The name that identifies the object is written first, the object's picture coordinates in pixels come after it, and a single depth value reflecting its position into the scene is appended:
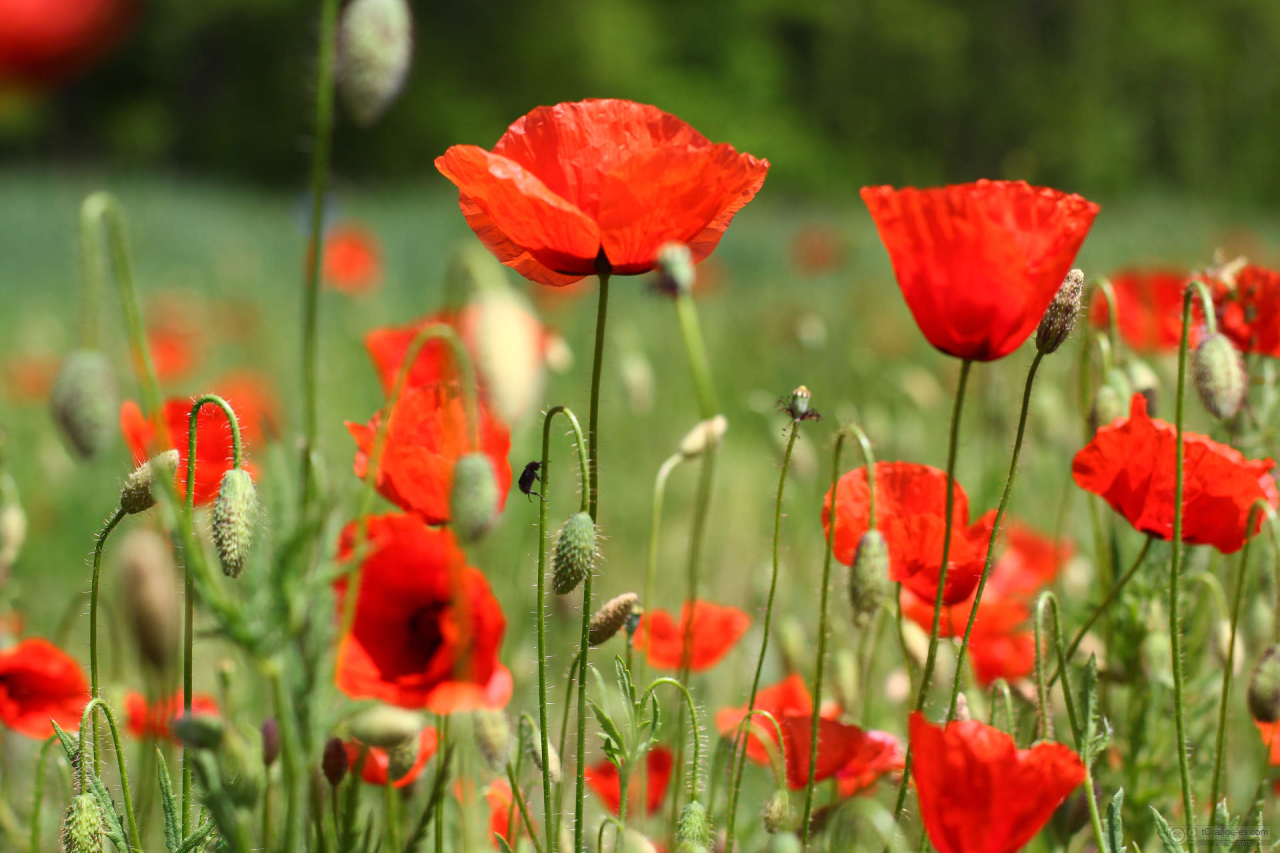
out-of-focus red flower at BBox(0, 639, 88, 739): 1.14
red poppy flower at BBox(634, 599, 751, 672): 1.18
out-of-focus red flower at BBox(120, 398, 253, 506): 1.12
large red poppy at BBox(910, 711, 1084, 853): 1.02
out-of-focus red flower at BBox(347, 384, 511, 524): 1.06
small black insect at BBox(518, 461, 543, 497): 1.08
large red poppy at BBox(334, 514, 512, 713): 1.01
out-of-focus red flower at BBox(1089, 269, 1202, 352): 1.28
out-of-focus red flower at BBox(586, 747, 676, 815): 1.16
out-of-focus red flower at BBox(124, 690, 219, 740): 1.09
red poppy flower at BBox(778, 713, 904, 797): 1.11
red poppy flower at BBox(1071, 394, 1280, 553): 1.09
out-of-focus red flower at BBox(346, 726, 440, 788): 1.11
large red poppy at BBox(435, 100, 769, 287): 1.05
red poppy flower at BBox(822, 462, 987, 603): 1.09
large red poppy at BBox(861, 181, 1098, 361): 1.04
